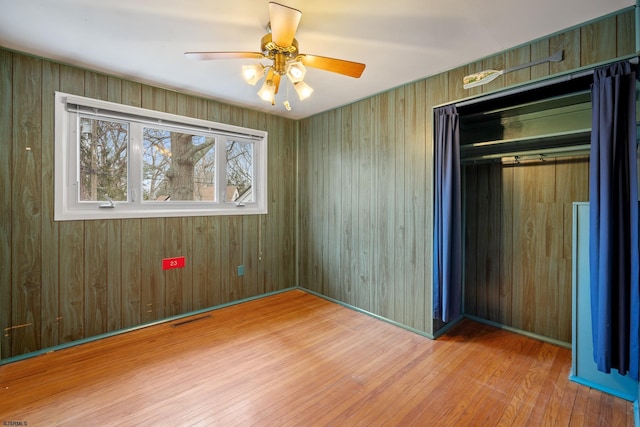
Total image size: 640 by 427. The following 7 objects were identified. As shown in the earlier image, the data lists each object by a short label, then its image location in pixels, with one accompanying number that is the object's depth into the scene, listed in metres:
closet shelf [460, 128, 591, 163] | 2.12
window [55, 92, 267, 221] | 2.45
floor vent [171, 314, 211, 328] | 2.87
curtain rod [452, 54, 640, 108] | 1.75
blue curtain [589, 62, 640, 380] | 1.65
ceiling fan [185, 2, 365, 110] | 1.59
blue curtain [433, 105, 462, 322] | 2.44
